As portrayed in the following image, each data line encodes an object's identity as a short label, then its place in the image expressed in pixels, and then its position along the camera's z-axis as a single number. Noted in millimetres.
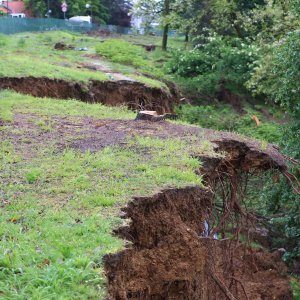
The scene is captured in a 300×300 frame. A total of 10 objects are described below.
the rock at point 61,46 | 24422
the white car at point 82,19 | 47344
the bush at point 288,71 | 10593
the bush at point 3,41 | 22578
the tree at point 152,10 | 26047
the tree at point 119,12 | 56594
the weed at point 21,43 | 22894
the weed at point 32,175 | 6565
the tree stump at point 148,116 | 10500
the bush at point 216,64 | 20562
